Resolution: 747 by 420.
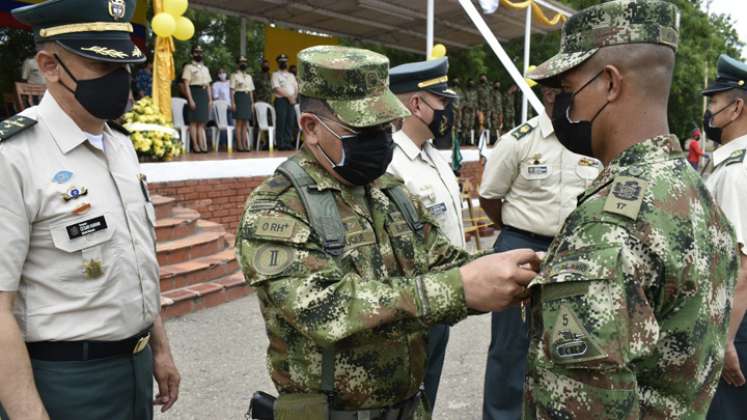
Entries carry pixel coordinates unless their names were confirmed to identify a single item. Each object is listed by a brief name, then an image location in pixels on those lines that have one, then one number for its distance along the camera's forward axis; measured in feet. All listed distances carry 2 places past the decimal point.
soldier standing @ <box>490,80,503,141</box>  57.36
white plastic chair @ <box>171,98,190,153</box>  32.67
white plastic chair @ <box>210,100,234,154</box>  34.94
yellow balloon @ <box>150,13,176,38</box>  22.59
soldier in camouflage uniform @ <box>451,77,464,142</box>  50.65
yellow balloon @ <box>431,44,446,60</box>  32.69
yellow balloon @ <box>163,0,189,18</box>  23.73
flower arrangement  20.89
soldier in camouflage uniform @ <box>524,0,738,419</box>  3.90
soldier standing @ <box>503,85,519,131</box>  60.75
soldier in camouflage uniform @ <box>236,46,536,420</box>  4.69
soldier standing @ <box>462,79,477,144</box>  54.08
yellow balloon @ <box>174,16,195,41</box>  24.47
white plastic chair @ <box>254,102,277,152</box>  37.81
